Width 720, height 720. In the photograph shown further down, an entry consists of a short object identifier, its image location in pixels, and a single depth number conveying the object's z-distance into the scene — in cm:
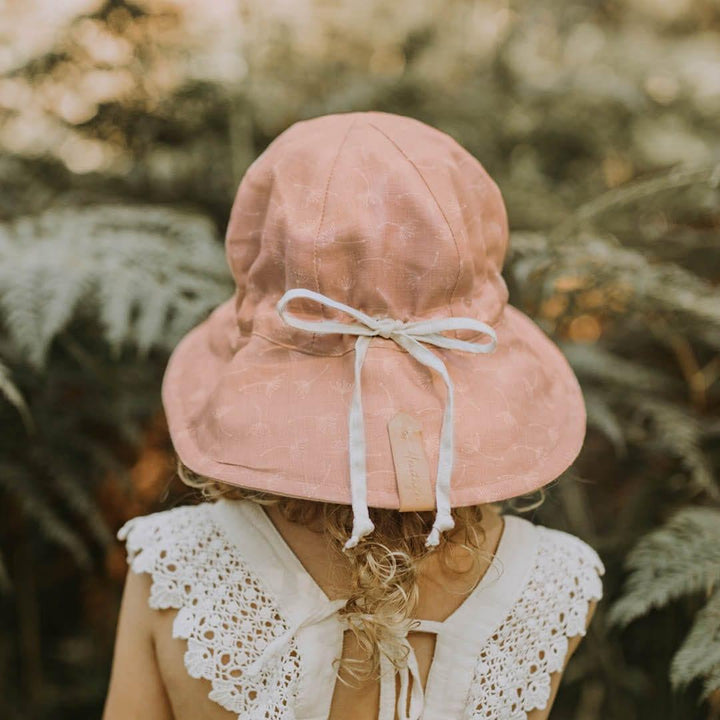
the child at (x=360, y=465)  93
